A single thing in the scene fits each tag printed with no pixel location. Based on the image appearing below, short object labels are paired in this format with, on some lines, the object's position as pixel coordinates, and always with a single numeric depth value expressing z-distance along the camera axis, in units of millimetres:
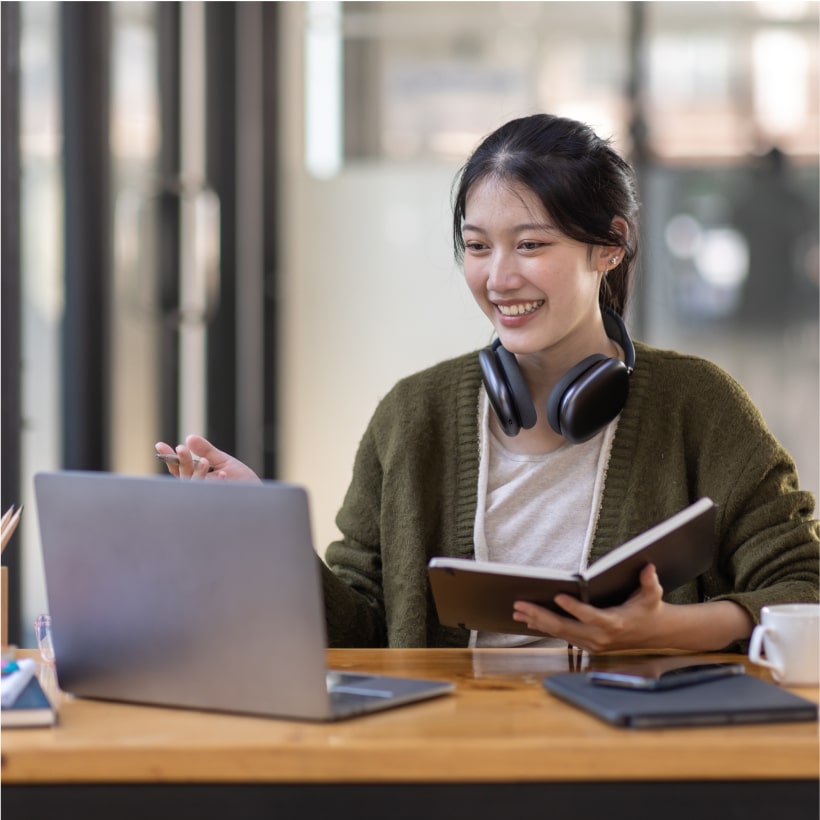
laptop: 4253
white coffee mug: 4424
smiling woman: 4830
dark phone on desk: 4338
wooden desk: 4201
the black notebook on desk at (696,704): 4247
